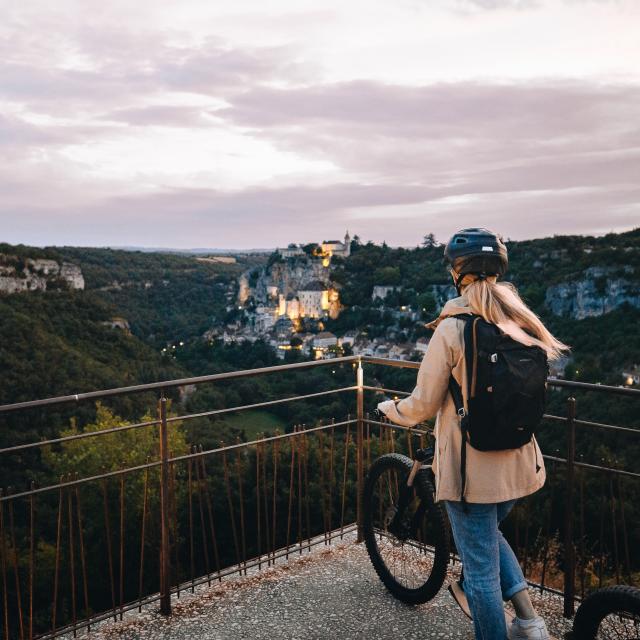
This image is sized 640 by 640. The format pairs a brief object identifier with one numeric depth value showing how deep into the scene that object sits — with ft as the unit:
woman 5.87
